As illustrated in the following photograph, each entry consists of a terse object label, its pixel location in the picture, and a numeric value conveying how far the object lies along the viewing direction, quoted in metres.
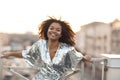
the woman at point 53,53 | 2.13
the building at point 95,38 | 26.13
